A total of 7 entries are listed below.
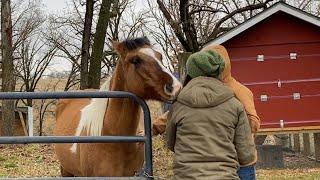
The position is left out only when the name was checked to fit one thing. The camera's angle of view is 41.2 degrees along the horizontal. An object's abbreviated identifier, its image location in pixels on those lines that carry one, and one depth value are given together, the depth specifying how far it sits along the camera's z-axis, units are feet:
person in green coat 8.13
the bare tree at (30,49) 87.33
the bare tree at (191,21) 47.80
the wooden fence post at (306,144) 37.58
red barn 33.26
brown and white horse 9.93
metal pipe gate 8.91
